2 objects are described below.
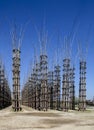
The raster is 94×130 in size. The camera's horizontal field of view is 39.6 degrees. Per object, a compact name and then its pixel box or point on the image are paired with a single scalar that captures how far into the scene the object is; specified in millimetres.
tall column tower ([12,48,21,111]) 24071
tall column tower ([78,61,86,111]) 28091
